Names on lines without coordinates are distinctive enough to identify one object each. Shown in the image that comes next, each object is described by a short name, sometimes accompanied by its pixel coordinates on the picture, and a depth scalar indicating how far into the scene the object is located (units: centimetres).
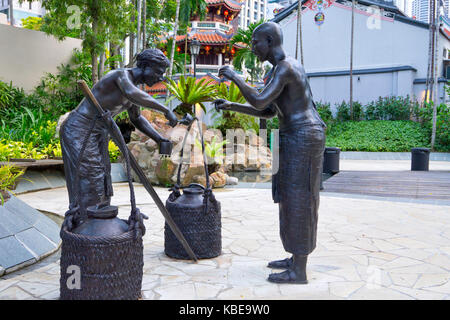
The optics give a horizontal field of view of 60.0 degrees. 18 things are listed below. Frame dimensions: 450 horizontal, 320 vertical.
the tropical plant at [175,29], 1506
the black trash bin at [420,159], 1134
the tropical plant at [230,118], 1365
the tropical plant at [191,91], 1155
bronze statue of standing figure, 298
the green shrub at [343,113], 2189
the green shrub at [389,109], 2039
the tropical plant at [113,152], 984
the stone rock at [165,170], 860
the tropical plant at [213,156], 946
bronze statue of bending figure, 313
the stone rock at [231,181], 936
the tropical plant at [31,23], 2066
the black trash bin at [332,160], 1100
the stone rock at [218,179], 888
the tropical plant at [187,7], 2270
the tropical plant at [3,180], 423
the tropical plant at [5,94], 1060
